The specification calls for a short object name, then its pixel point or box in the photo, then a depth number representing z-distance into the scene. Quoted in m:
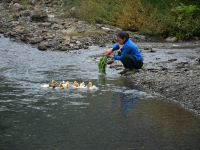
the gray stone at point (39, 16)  30.22
